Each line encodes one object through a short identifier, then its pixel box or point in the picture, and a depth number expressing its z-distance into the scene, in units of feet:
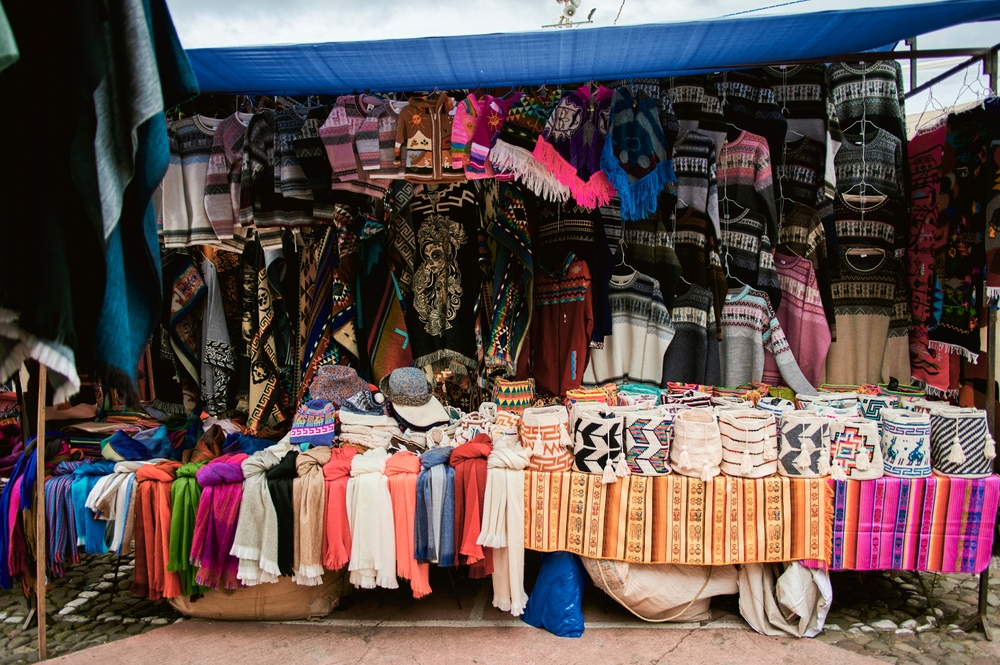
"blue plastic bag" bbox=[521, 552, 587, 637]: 9.35
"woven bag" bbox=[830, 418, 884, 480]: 9.27
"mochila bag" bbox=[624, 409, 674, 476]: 9.43
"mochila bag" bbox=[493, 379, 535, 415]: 11.89
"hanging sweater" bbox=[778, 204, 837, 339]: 12.46
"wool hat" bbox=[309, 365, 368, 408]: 11.03
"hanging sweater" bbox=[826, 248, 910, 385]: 12.70
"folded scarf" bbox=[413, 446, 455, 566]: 9.22
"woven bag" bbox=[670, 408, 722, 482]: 9.32
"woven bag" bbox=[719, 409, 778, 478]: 9.33
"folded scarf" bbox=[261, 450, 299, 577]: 9.20
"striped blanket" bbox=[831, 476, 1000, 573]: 9.22
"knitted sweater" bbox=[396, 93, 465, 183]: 10.71
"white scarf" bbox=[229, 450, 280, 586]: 9.12
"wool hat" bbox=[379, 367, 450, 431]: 10.82
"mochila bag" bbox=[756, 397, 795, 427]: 10.43
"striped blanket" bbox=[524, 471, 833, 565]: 9.26
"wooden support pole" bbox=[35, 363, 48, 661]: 8.93
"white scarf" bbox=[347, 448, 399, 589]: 9.16
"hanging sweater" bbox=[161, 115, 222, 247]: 11.62
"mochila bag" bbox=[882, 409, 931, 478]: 9.29
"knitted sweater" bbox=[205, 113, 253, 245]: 11.63
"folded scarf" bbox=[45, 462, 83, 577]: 9.64
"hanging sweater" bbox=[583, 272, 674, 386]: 12.42
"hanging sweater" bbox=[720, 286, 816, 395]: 12.30
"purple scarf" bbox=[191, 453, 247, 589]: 9.20
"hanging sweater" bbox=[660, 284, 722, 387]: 12.32
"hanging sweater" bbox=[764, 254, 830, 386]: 12.55
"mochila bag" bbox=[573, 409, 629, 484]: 9.41
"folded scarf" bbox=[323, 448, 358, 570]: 9.16
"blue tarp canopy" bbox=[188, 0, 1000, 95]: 8.88
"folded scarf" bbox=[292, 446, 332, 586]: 9.18
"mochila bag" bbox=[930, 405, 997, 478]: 9.28
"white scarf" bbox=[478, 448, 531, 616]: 9.23
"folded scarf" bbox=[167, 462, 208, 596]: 9.29
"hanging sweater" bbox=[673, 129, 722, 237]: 11.93
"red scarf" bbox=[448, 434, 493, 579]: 9.18
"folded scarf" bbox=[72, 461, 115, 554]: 9.66
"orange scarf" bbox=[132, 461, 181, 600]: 9.38
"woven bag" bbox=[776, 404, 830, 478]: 9.33
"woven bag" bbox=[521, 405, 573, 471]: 9.53
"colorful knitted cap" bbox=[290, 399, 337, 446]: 10.43
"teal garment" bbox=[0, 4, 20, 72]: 3.01
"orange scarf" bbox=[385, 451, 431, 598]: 9.25
